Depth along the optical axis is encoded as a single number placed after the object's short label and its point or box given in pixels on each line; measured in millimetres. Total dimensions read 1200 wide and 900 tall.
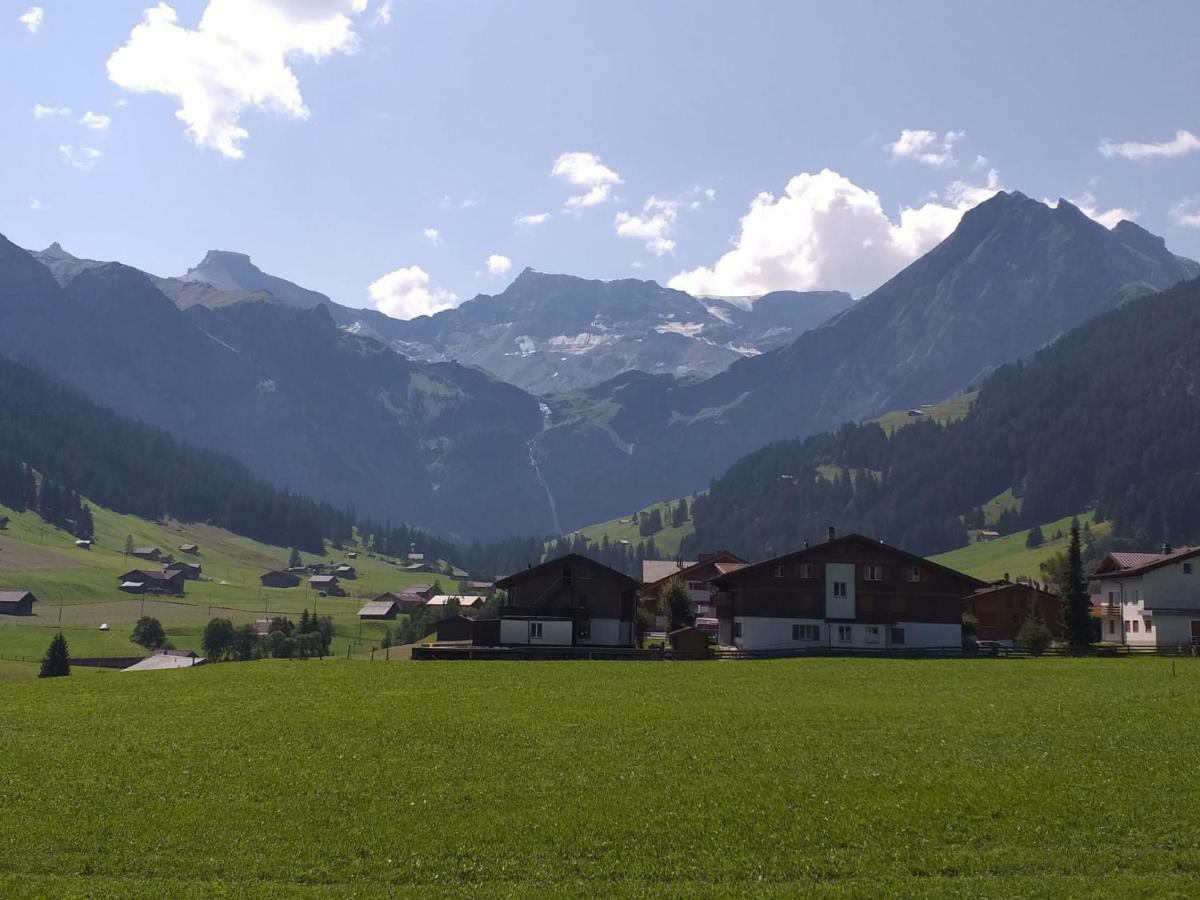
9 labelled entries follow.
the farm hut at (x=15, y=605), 196050
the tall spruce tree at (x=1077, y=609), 86188
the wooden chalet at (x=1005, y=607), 121750
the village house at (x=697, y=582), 140000
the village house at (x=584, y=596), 92250
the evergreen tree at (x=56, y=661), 113188
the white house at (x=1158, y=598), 90688
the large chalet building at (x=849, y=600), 90125
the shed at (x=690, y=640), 80000
